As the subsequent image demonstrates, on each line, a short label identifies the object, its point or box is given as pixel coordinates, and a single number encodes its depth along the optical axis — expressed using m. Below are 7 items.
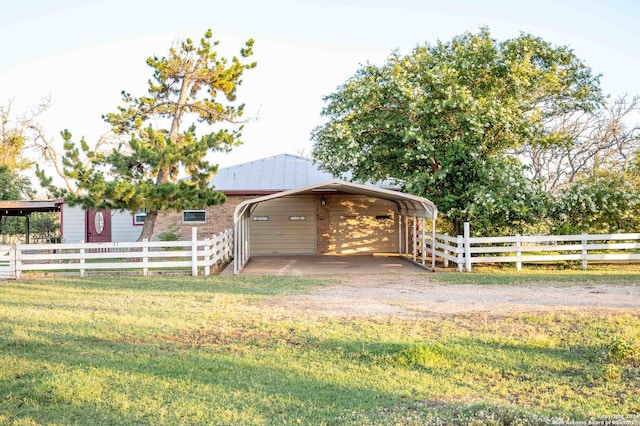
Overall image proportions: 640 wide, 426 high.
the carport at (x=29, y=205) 21.84
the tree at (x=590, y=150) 24.25
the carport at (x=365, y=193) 14.48
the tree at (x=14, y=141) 31.92
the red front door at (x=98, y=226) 22.14
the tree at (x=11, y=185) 32.84
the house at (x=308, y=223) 20.69
